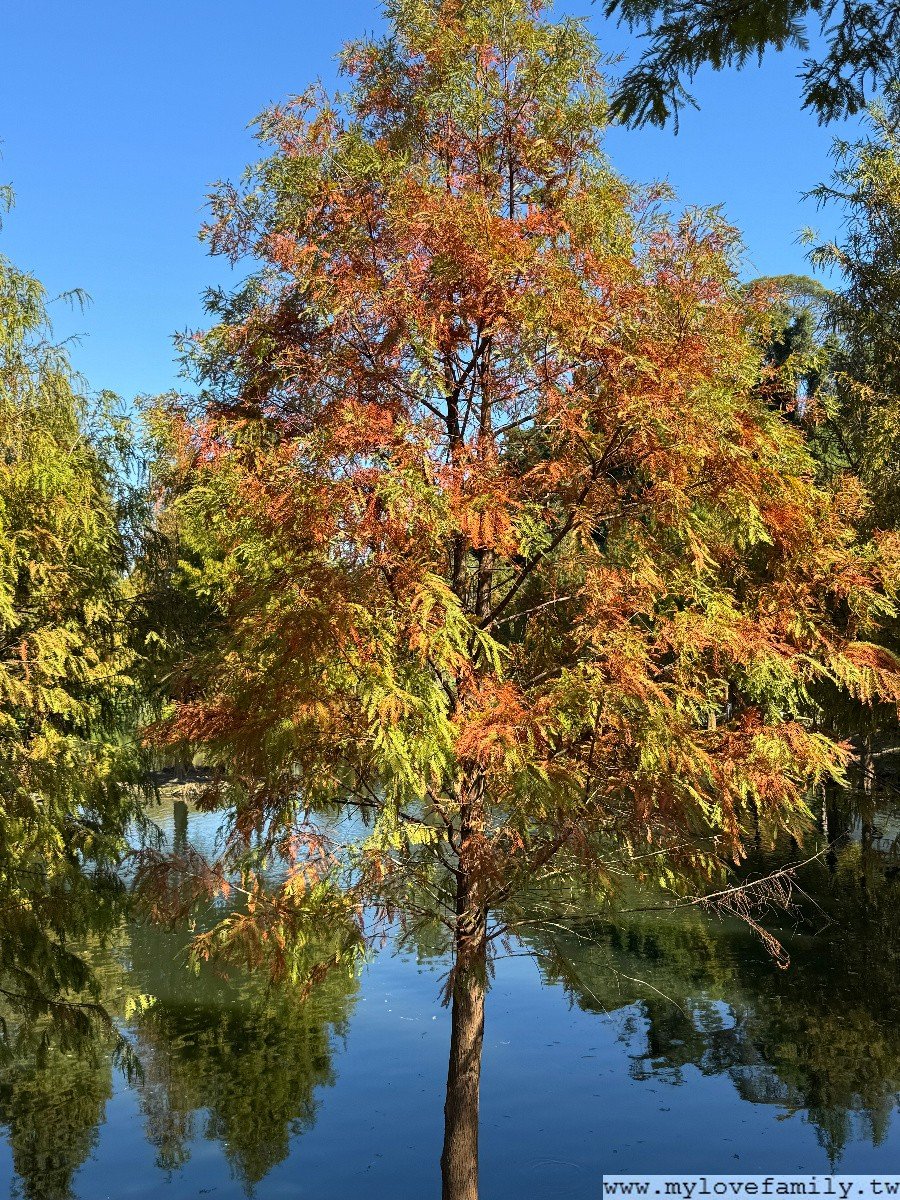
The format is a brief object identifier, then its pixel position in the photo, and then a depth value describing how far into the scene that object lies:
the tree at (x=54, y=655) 9.86
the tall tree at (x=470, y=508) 6.55
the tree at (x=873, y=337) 14.02
